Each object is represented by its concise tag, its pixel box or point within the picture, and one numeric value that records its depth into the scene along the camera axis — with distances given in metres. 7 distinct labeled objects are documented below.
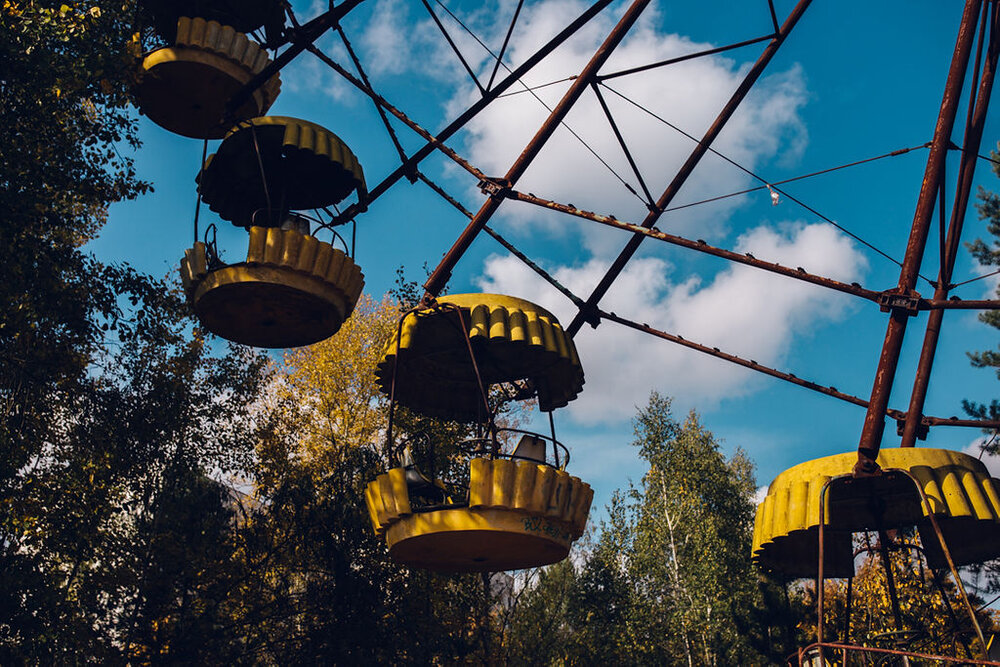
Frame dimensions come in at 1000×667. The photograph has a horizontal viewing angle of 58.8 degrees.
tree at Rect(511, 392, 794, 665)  29.05
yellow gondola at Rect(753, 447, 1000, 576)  7.50
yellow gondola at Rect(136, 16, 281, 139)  11.53
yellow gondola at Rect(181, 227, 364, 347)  9.46
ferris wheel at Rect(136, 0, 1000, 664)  7.99
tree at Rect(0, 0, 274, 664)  11.38
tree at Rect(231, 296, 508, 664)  20.11
